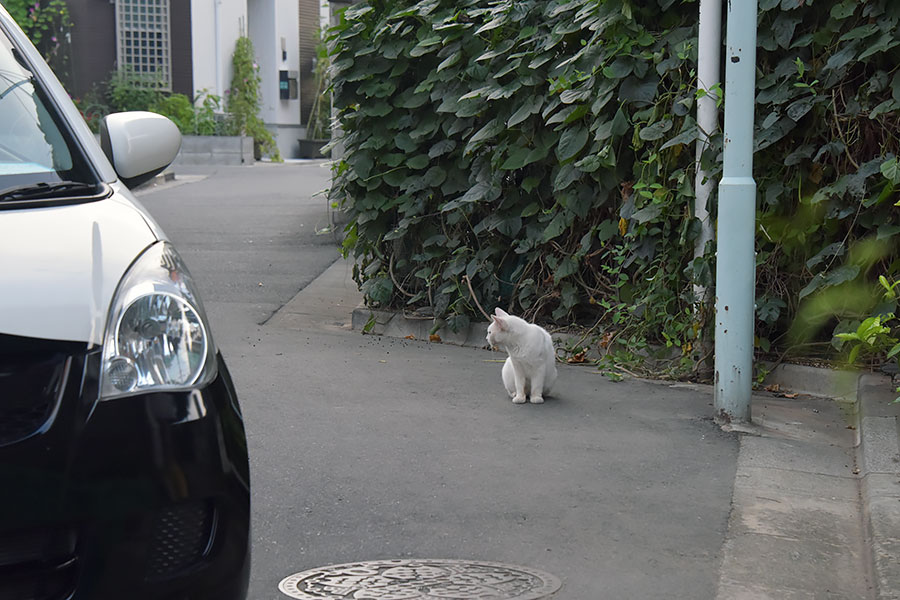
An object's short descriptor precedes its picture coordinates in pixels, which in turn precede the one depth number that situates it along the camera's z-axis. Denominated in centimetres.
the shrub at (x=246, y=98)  2405
